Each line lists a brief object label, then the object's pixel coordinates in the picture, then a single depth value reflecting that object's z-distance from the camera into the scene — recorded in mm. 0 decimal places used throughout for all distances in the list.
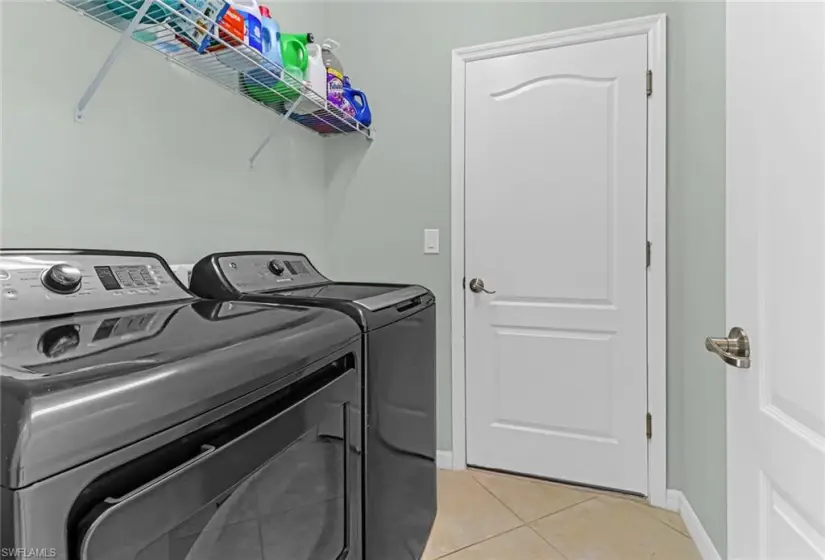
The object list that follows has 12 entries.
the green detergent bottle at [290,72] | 1718
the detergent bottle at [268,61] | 1543
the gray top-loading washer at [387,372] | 1184
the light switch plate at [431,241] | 2436
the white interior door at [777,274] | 671
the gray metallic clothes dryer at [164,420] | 465
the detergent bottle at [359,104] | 2309
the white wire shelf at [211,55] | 1202
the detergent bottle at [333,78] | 2051
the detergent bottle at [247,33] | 1417
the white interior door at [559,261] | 2152
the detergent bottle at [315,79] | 1836
